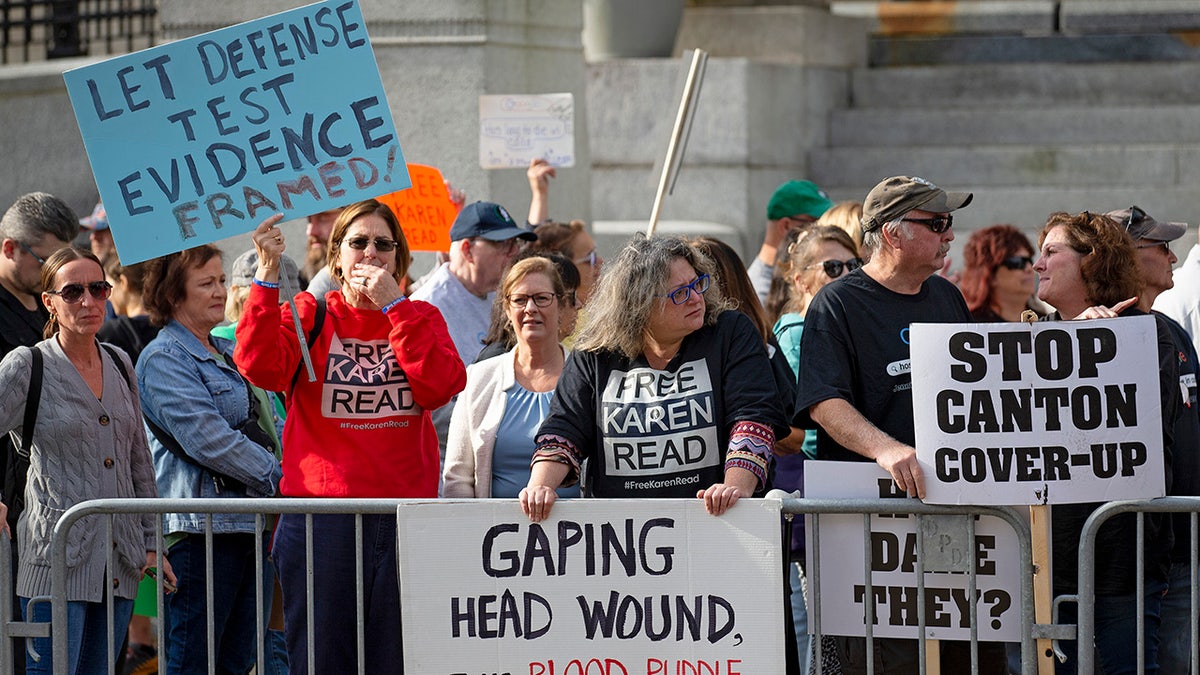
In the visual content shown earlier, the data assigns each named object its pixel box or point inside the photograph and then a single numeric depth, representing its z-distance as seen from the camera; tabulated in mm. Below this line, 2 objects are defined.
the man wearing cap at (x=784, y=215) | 18500
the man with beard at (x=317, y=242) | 18484
